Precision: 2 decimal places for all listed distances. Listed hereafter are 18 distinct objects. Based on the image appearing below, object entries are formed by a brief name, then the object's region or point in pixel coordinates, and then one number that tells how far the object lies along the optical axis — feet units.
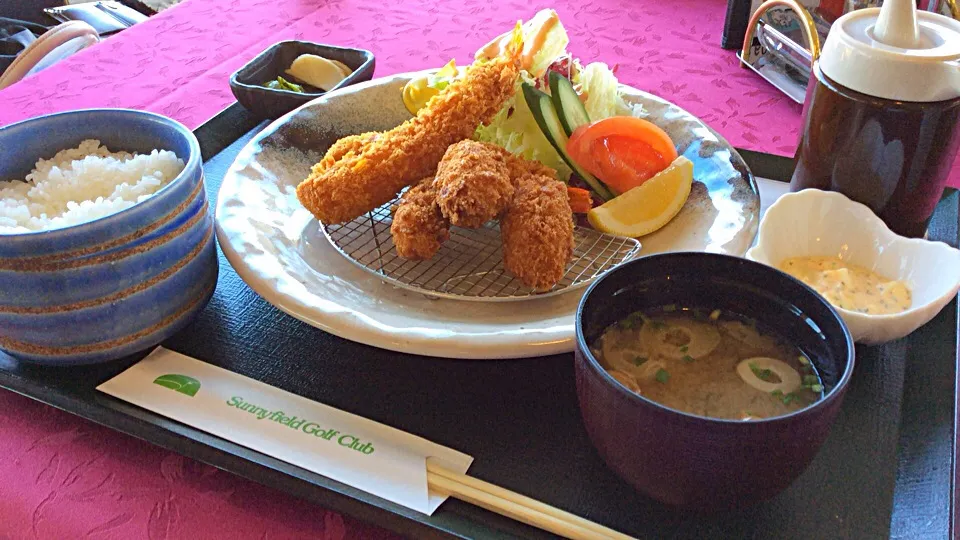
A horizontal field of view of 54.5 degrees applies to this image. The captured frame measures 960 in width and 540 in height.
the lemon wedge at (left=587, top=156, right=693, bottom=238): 1.87
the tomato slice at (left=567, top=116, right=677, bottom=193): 1.97
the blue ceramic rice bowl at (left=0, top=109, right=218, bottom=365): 1.41
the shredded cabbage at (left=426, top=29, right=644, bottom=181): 2.14
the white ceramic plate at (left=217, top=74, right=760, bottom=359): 1.45
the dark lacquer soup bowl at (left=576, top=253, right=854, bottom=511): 1.15
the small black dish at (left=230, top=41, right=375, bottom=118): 2.25
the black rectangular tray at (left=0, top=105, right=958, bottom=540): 1.29
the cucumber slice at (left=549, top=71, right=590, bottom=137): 2.08
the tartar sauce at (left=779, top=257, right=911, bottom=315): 1.53
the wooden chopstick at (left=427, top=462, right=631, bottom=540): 1.25
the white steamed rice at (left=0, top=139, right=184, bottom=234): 1.55
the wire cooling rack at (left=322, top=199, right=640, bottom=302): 1.72
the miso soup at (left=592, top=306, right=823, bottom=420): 1.28
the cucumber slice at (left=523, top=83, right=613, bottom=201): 2.04
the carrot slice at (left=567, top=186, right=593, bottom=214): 1.94
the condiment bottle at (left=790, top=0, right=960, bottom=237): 1.55
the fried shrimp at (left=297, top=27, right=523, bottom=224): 1.81
